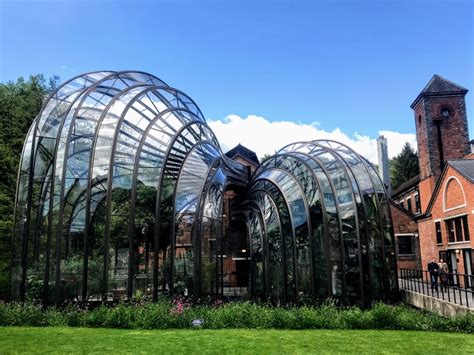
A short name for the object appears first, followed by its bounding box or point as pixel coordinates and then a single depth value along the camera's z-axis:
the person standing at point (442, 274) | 16.26
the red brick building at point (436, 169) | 21.58
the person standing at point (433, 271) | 15.68
